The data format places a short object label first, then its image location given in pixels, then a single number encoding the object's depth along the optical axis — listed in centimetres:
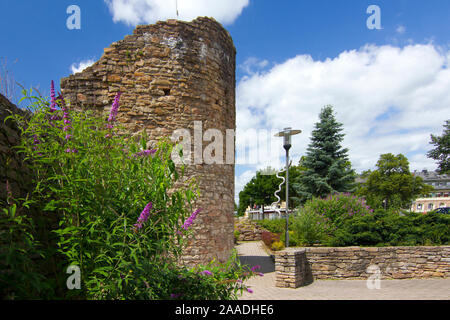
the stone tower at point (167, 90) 696
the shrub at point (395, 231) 850
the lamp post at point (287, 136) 949
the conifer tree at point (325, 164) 1994
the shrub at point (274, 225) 1735
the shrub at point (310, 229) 936
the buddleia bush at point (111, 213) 234
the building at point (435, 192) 5872
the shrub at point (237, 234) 1793
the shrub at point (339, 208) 1055
